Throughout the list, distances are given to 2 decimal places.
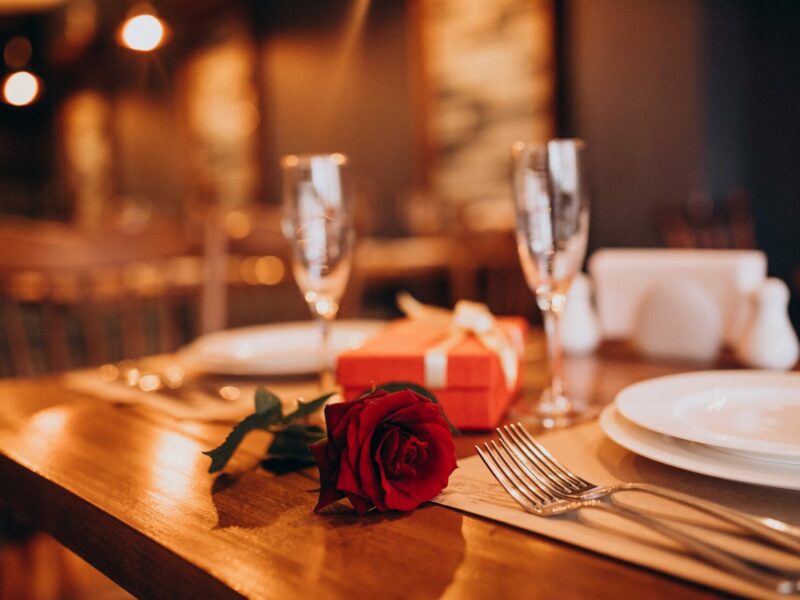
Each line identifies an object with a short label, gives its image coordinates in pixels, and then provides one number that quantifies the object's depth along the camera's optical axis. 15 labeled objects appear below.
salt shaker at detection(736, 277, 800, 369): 0.92
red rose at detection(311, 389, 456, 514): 0.51
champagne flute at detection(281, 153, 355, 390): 0.81
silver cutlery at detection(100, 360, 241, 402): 0.94
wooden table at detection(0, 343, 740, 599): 0.41
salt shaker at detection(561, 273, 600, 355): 1.12
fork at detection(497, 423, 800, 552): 0.41
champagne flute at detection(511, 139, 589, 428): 0.74
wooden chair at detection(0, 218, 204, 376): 1.42
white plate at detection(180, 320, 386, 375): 0.98
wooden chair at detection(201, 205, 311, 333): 1.66
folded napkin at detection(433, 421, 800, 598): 0.42
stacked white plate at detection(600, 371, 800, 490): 0.50
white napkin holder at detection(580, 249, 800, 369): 0.93
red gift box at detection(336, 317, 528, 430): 0.72
